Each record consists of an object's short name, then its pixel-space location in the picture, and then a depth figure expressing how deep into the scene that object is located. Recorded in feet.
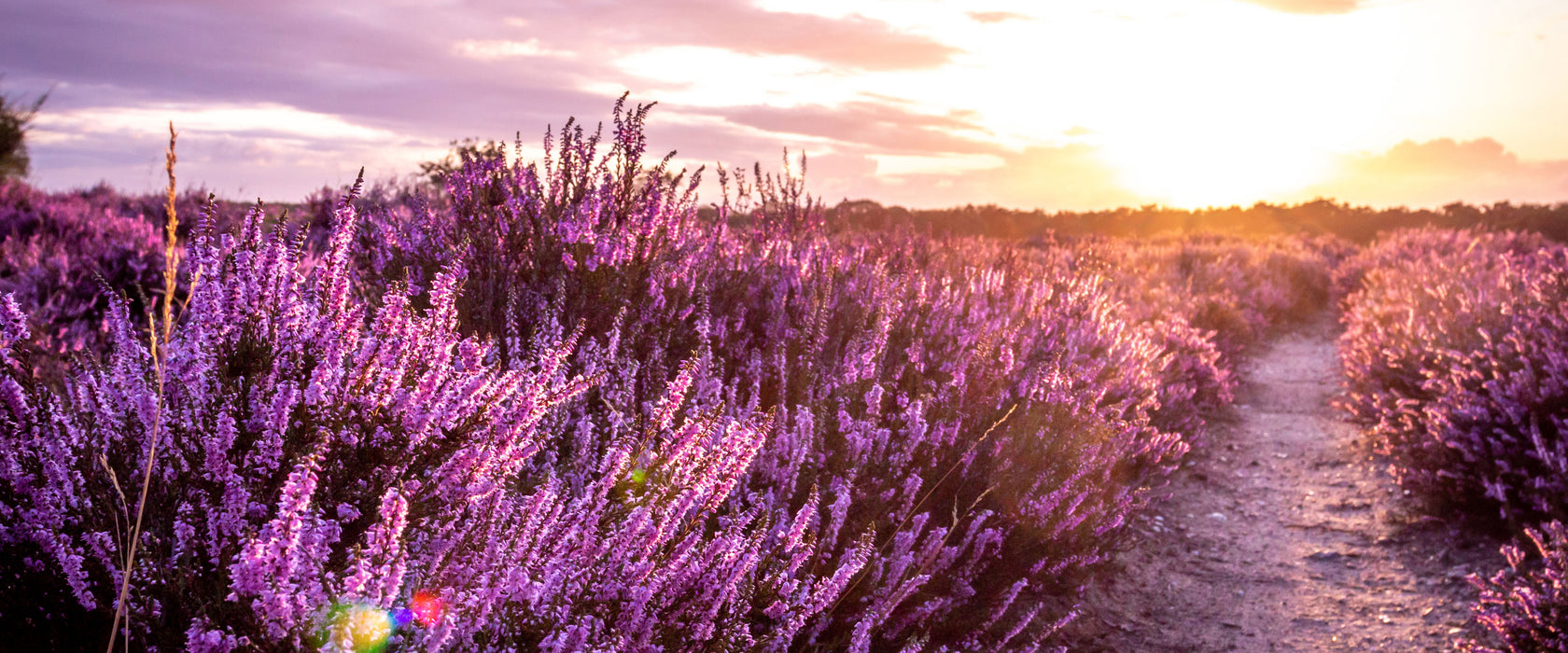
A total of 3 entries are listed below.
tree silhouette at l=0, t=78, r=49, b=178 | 48.93
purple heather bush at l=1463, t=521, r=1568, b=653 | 11.16
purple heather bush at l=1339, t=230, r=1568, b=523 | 15.52
